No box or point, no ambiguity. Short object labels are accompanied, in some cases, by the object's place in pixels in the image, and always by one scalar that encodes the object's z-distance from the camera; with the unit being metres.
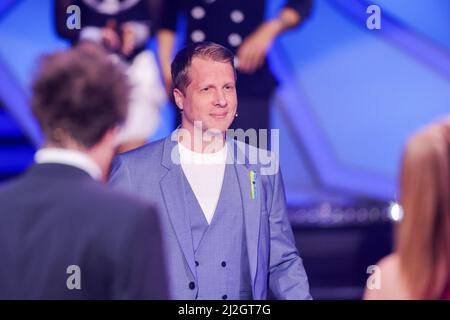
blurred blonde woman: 3.44
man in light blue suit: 4.61
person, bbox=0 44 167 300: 2.83
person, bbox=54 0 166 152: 5.23
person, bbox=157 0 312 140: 5.29
